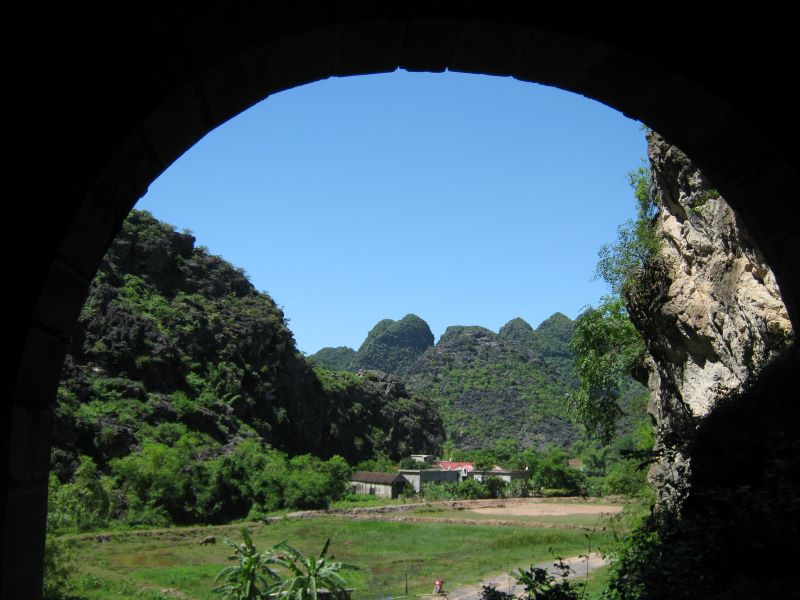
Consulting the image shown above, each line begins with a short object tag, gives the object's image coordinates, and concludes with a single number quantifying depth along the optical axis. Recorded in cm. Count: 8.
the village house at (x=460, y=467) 7506
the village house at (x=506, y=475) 7256
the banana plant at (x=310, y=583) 1565
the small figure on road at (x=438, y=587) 2047
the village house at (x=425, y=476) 6819
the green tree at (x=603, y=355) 2200
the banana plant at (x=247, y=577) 1608
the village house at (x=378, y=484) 6347
